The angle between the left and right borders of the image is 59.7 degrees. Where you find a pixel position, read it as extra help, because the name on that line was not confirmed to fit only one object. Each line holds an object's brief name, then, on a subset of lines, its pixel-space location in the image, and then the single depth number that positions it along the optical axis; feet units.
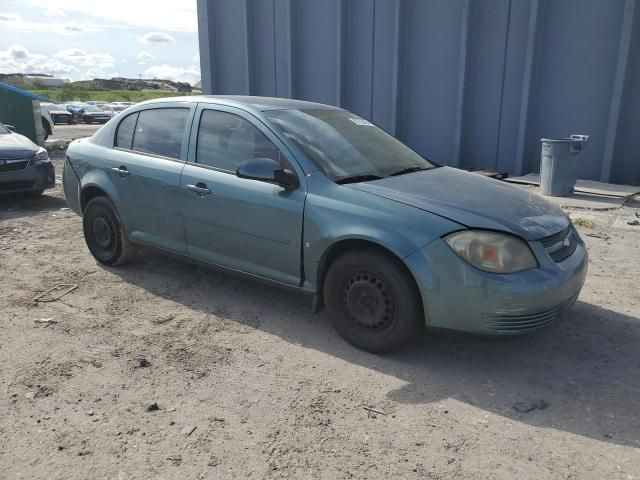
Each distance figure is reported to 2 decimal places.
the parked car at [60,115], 105.40
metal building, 31.12
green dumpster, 47.11
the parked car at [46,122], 60.85
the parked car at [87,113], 107.76
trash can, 27.61
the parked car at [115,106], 118.32
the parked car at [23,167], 26.07
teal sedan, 10.65
